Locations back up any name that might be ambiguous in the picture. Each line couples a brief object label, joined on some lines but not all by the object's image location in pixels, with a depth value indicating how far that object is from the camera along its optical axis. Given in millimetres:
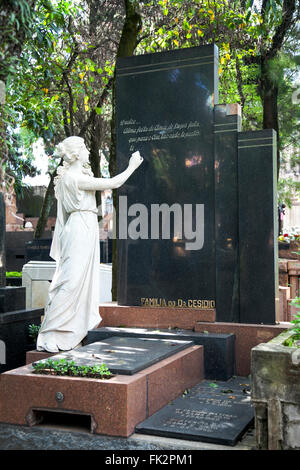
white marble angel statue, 6594
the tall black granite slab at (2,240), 9289
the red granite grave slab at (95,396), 4605
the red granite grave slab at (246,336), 6629
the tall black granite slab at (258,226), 6828
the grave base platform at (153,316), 7043
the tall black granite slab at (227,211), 7000
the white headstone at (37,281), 12562
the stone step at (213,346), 6441
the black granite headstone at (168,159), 7215
